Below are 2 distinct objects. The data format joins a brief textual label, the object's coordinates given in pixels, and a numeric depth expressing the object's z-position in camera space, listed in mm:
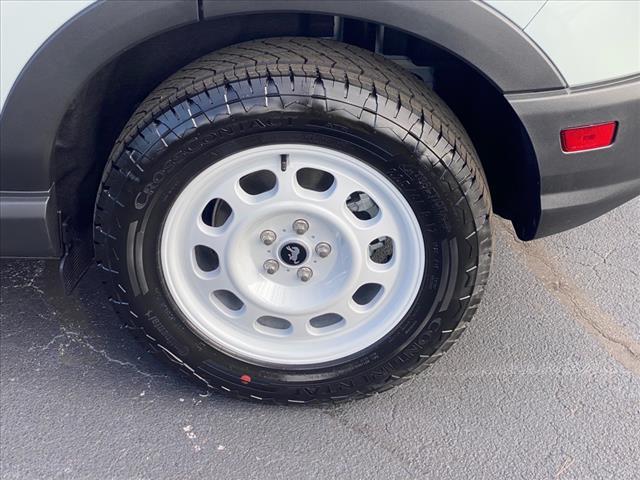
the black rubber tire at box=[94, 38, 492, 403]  1809
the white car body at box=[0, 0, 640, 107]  1709
